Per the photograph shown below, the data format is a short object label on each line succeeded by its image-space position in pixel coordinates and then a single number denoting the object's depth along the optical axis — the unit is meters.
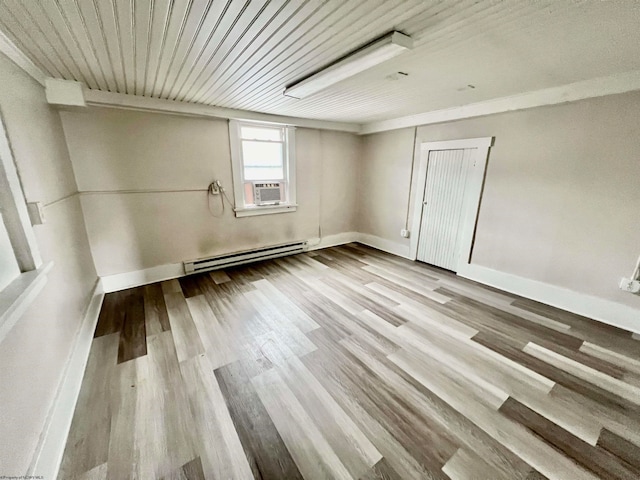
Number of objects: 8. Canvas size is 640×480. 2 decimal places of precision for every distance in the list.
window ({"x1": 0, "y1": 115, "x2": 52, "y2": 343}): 1.23
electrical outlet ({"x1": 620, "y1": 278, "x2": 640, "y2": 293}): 2.28
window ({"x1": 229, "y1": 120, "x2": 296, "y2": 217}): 3.69
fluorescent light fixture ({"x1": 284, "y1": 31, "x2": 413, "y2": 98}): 1.52
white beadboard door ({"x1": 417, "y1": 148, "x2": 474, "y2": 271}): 3.48
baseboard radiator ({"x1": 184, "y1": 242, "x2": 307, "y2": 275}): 3.58
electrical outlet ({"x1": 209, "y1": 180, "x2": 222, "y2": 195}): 3.52
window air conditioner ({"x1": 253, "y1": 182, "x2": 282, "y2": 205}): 3.93
